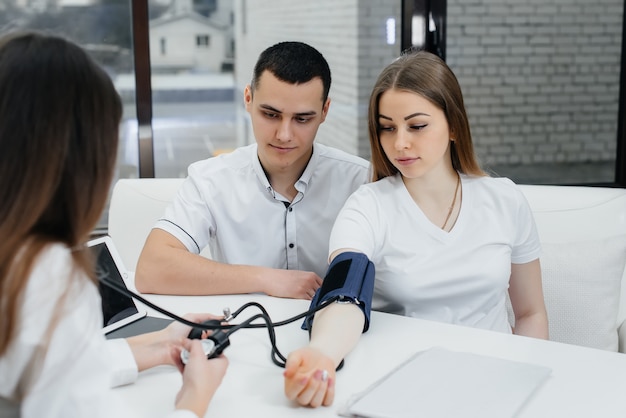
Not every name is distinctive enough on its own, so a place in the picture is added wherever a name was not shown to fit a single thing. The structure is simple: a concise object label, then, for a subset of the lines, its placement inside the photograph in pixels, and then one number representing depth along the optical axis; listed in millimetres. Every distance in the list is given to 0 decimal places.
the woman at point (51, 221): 793
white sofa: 1955
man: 1885
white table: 1087
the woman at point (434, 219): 1598
